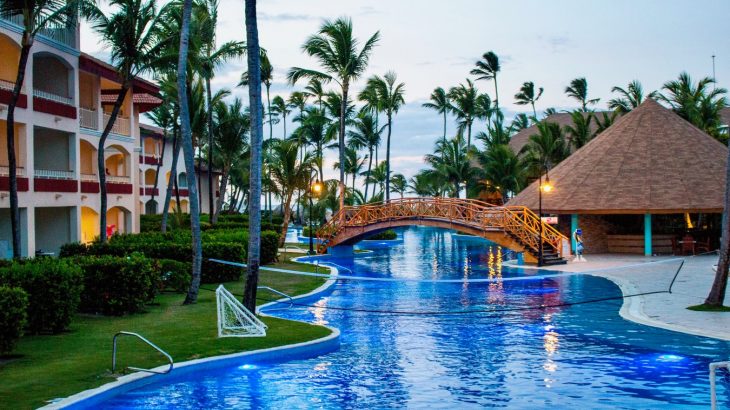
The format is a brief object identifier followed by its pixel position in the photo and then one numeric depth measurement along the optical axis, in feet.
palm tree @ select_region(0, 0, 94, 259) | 69.05
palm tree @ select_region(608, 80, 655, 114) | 209.56
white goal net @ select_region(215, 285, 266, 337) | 46.83
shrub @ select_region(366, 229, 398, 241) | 183.93
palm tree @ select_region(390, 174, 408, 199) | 295.56
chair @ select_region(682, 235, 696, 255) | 113.70
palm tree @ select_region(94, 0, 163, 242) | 82.89
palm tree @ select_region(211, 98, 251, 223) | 149.79
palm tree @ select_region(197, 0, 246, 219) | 107.34
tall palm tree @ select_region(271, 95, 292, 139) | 279.08
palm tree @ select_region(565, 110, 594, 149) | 179.11
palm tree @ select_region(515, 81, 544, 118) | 274.77
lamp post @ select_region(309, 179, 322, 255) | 125.49
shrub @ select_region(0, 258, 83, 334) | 45.78
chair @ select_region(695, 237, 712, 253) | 116.78
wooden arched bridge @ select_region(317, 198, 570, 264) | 108.17
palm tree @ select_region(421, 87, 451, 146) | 242.78
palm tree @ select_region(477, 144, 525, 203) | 176.96
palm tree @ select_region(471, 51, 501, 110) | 233.35
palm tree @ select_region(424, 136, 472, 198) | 193.88
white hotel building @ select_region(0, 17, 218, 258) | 84.64
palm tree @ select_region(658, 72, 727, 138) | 168.04
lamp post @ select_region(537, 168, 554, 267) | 103.16
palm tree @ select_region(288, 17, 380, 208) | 135.44
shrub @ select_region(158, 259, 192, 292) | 70.44
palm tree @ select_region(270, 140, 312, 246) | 129.49
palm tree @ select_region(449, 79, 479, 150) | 234.99
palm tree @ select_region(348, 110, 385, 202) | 206.08
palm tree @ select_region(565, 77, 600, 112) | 266.77
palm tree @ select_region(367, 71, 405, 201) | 183.93
